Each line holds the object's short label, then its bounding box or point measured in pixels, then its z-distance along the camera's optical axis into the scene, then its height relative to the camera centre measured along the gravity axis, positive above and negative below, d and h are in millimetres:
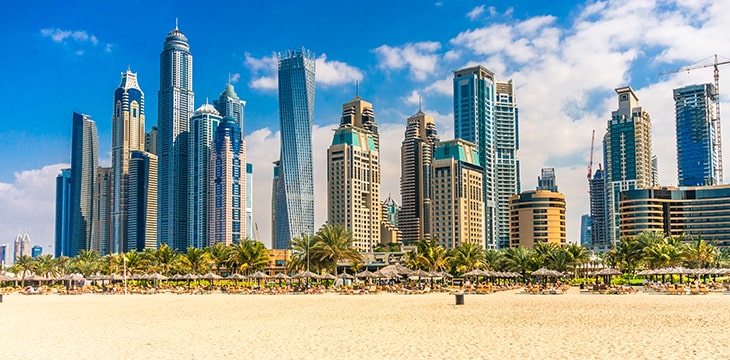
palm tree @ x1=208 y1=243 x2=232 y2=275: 81794 -2141
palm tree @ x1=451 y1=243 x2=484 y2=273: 77125 -2515
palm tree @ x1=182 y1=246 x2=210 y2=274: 83875 -2750
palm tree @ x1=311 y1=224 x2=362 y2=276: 69625 -1097
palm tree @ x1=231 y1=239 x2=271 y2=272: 79750 -2093
